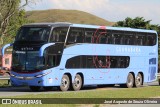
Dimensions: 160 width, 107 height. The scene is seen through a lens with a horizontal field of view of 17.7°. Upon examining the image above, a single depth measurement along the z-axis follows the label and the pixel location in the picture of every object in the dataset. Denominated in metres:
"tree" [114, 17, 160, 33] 79.06
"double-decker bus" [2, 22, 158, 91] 27.44
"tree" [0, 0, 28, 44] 48.18
